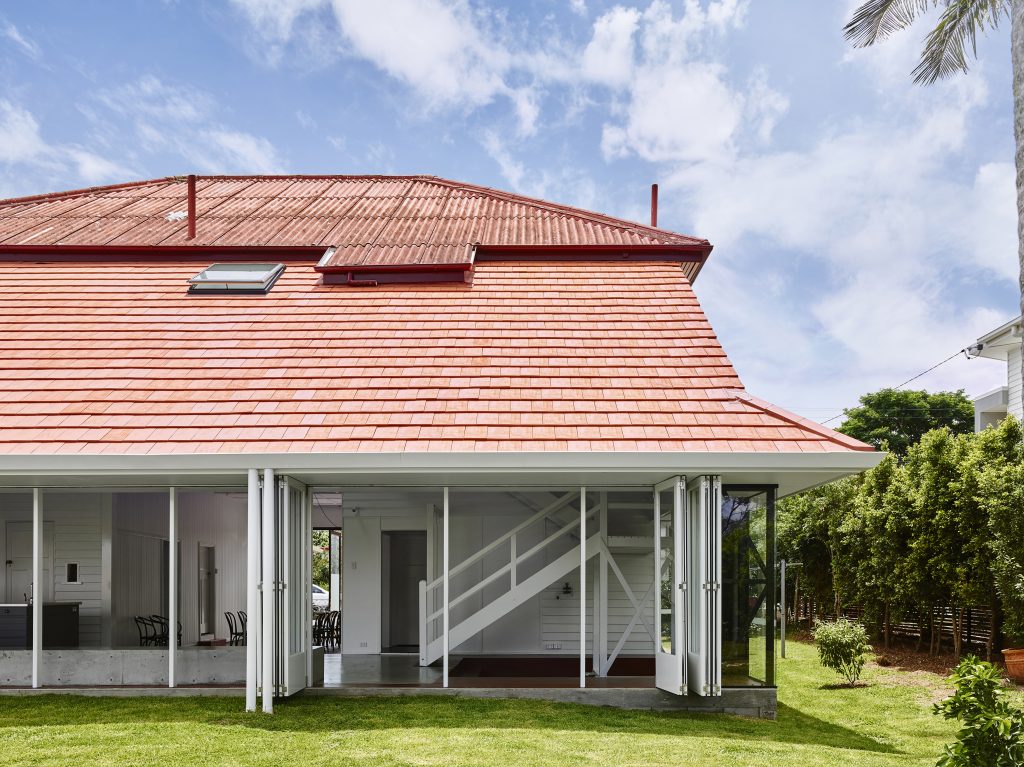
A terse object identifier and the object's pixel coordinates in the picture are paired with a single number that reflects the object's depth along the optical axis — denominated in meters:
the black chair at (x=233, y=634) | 15.57
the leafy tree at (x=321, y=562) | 47.28
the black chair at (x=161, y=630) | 14.34
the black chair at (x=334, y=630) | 17.34
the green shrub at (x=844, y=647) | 14.03
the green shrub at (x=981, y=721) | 6.64
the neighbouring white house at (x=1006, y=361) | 21.12
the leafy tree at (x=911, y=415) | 47.69
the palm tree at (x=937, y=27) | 12.98
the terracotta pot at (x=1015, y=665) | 13.02
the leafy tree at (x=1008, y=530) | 13.14
